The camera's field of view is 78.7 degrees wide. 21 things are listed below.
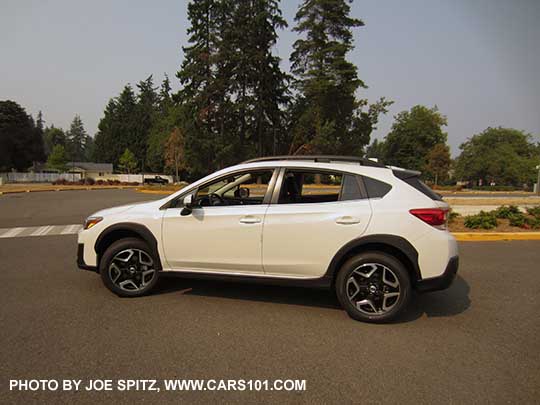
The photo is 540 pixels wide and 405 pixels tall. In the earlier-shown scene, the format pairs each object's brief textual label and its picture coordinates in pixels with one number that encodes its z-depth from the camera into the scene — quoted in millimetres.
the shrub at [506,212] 9477
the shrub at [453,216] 9609
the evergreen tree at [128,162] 67312
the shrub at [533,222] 8781
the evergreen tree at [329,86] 36969
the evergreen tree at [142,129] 75250
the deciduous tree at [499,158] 63344
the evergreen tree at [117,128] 77000
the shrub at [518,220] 8843
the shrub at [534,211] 9391
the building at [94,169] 68781
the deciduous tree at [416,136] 64500
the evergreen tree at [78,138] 116656
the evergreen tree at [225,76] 38094
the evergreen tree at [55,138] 109938
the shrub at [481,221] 8625
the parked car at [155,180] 53734
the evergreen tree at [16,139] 55738
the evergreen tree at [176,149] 42344
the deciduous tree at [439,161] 51681
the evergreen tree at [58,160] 64188
